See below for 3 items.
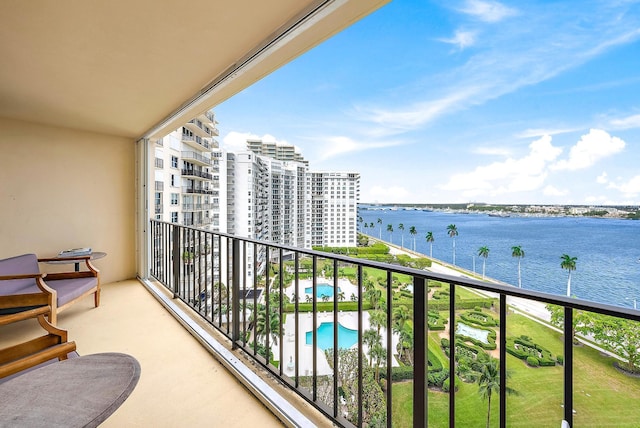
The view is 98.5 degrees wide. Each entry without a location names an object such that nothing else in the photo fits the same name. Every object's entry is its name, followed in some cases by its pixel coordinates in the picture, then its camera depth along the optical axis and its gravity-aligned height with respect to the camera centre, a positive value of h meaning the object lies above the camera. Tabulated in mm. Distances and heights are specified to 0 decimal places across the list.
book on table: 3328 -511
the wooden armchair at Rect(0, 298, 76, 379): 1135 -648
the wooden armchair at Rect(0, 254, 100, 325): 2279 -715
